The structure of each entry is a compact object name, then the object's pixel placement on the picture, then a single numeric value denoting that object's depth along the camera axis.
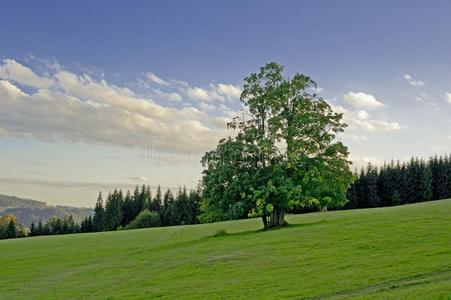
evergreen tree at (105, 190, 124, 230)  162.00
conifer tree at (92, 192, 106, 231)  161.12
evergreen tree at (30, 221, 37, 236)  155.62
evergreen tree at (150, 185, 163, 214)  169.25
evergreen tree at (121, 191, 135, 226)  168.12
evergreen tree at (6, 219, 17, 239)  145.00
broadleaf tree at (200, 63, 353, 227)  51.09
